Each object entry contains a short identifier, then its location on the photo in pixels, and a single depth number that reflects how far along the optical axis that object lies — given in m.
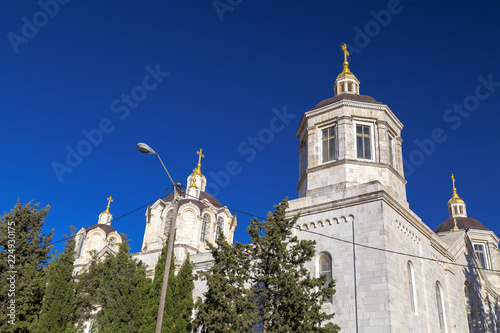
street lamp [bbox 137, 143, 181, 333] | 11.21
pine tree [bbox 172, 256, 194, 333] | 15.95
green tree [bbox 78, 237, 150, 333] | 17.58
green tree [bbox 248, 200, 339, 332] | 13.45
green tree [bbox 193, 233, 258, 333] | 13.43
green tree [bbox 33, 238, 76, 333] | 17.80
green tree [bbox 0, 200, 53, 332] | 18.20
